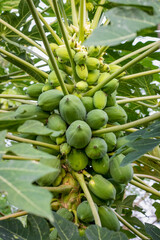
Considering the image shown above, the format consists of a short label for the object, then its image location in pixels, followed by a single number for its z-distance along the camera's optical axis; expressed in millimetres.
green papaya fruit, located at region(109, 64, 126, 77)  1694
